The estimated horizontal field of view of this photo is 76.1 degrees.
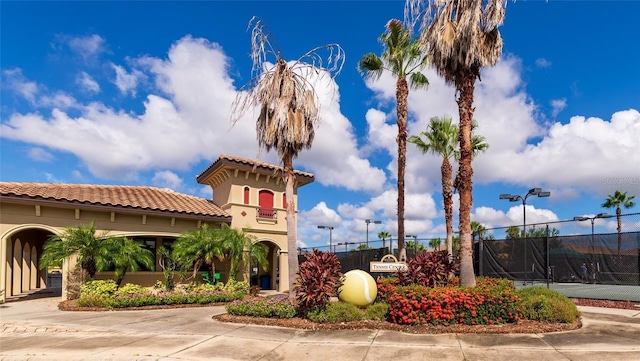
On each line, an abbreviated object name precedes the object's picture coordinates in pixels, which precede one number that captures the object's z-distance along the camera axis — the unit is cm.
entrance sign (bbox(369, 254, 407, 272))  1323
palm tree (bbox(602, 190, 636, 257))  5000
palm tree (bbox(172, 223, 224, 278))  1892
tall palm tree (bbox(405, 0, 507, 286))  1288
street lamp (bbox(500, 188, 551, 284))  2355
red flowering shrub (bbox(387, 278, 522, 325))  1063
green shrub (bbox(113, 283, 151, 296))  1693
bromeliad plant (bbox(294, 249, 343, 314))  1173
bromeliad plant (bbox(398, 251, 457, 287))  1297
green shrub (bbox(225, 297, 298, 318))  1240
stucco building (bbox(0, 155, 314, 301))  1762
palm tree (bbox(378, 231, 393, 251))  6775
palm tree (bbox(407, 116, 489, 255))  2273
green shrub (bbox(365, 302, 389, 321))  1173
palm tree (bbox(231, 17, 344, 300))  1441
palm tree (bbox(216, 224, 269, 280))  1969
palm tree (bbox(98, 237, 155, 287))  1731
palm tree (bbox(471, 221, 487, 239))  1938
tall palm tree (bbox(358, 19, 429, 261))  1892
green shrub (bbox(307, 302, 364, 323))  1142
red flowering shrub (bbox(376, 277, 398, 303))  1258
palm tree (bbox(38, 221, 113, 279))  1669
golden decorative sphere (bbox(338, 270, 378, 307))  1255
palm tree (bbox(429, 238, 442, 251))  2578
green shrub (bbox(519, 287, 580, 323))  1055
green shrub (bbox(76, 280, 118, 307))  1578
